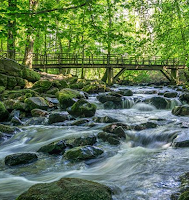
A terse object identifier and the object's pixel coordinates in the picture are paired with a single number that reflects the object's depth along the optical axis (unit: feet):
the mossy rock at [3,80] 42.32
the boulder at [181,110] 29.84
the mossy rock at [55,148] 17.88
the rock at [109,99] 40.16
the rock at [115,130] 21.25
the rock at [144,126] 23.54
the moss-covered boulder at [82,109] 30.83
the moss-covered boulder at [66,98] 35.68
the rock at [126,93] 47.85
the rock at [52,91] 44.08
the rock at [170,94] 44.16
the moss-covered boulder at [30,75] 47.97
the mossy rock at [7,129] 23.68
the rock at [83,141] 18.83
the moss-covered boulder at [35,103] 32.40
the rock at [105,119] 27.39
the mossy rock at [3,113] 28.65
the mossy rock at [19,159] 15.84
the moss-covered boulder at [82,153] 16.11
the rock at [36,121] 27.78
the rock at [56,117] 27.89
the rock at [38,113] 30.73
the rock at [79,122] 26.62
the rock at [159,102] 37.78
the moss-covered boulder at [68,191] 8.66
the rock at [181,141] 17.80
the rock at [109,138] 19.70
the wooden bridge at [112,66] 72.74
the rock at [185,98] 40.52
